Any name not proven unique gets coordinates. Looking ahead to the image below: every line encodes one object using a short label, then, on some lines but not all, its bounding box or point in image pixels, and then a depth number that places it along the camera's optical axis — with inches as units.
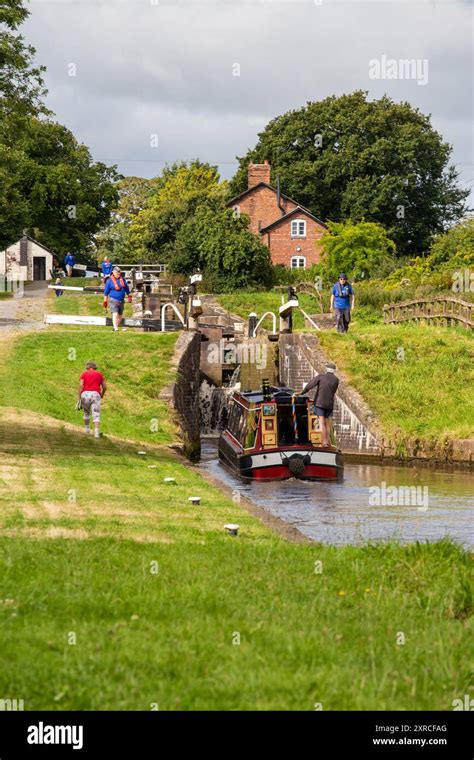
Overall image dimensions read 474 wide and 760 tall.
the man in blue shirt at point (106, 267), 2051.6
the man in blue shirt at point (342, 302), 1432.1
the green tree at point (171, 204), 3179.1
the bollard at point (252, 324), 1661.7
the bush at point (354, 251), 2596.0
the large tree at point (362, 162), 3462.1
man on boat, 1002.1
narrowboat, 994.1
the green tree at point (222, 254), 2630.4
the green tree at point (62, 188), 3267.7
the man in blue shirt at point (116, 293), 1290.6
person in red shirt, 973.8
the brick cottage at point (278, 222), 3321.9
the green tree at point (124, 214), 4456.7
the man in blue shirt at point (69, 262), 2625.0
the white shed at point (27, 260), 3186.5
